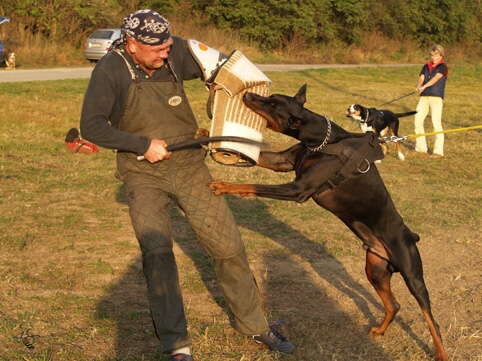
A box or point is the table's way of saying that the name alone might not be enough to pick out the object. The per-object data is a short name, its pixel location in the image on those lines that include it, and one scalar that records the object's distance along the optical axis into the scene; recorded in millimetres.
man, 3729
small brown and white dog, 23053
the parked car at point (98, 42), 25828
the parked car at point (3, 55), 23142
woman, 11094
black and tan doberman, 4270
